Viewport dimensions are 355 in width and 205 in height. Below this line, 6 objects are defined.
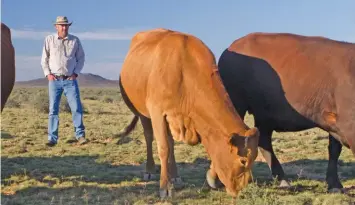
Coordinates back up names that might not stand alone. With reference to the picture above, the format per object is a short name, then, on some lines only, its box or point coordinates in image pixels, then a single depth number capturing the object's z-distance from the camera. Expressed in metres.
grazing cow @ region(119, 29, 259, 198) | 6.06
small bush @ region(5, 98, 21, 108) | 26.49
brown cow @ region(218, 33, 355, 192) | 7.68
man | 10.73
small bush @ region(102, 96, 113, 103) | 38.79
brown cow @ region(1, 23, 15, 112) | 7.28
